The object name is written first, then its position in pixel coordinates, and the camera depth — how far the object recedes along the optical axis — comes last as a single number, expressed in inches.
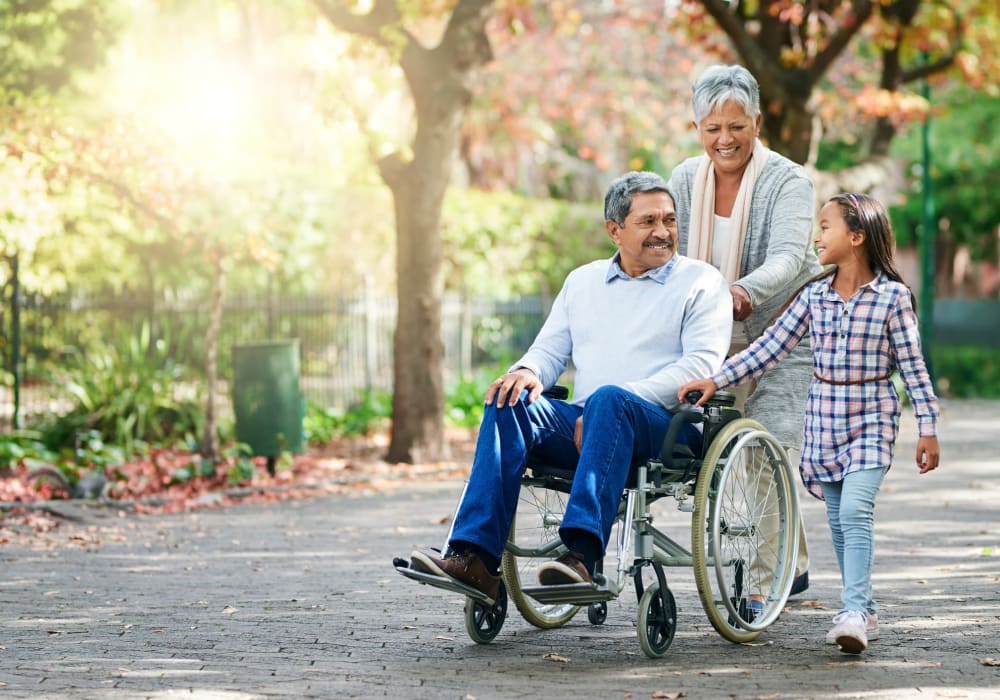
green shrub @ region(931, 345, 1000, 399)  898.7
